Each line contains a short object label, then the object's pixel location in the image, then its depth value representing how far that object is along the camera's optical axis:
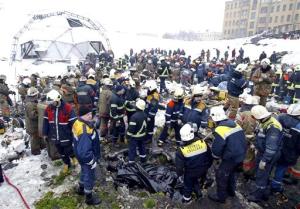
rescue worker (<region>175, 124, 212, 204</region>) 5.33
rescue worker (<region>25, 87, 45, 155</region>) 7.54
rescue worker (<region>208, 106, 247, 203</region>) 5.22
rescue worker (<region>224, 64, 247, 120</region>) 9.01
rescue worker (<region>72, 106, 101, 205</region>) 5.29
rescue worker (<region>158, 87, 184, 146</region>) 7.95
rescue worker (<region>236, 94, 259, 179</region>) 6.48
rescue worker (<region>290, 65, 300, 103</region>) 12.05
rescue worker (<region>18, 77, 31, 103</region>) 11.25
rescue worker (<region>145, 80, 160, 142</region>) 8.15
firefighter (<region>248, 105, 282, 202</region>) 5.35
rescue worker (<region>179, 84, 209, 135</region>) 7.34
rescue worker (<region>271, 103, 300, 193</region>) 5.66
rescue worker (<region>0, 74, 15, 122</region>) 10.96
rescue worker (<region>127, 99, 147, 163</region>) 6.86
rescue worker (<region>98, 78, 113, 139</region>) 8.76
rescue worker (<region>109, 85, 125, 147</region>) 8.20
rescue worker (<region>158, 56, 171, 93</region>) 14.45
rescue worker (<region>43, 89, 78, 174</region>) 6.61
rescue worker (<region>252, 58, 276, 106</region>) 9.47
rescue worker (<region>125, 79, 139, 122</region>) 8.52
